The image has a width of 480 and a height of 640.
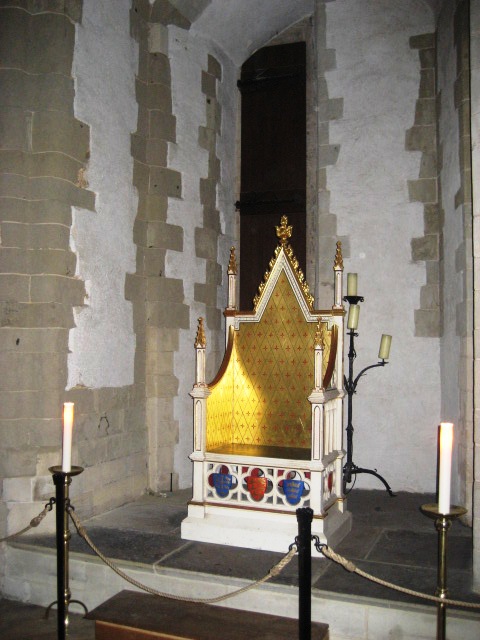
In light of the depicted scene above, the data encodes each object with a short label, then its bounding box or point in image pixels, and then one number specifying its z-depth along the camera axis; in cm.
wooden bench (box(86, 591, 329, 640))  266
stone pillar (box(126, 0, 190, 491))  467
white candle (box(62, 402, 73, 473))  278
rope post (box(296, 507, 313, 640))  227
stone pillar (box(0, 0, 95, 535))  361
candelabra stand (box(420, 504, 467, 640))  213
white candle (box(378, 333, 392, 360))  466
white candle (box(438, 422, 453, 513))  212
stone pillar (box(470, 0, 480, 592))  280
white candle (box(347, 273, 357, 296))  471
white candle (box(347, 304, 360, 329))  467
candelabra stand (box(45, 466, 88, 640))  268
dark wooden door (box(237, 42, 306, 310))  571
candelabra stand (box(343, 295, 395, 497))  472
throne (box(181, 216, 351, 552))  346
